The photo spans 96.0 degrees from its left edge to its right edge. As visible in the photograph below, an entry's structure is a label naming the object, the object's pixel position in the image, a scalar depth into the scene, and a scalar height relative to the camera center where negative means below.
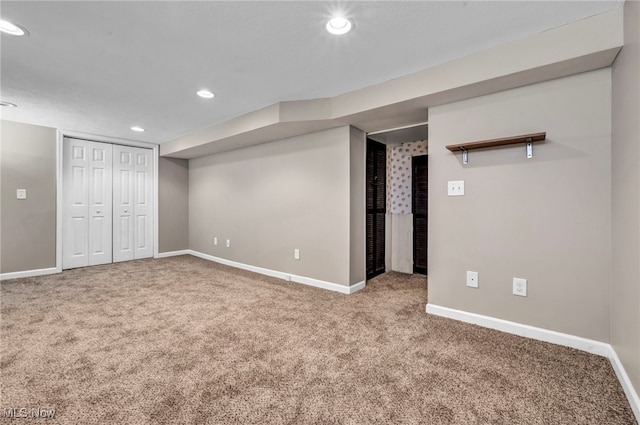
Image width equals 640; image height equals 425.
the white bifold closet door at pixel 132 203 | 5.06 +0.15
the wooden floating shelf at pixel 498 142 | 2.11 +0.55
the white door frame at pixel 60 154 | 4.29 +0.84
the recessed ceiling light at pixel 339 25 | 1.80 +1.20
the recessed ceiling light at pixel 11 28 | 1.81 +1.18
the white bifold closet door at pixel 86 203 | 4.52 +0.12
